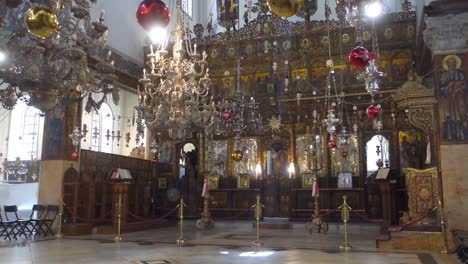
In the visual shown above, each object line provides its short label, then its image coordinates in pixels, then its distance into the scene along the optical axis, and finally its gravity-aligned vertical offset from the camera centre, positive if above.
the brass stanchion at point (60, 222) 11.02 -0.81
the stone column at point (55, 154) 12.09 +0.99
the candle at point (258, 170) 16.09 +0.74
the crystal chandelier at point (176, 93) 9.29 +2.07
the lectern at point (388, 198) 11.25 -0.20
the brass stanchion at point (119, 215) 10.34 -0.61
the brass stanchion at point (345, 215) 8.76 -0.51
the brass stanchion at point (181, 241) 9.71 -1.11
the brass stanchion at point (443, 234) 8.30 -0.81
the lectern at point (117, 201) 11.84 -0.30
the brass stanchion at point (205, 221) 13.06 -0.90
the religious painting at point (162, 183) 16.90 +0.27
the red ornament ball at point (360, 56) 6.09 +1.84
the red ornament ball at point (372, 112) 9.30 +1.64
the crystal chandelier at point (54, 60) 7.41 +2.24
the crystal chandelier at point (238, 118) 11.87 +2.23
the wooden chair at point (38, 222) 11.06 -0.79
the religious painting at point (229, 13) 17.06 +6.82
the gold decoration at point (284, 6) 4.08 +1.70
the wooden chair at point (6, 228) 10.30 -0.89
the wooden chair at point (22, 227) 10.64 -0.90
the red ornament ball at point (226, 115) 11.27 +1.91
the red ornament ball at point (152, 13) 5.39 +2.15
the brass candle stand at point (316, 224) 11.98 -0.91
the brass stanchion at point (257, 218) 9.50 -0.84
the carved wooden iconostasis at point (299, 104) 14.77 +3.03
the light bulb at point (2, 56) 7.55 +2.31
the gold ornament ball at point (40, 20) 4.92 +1.88
